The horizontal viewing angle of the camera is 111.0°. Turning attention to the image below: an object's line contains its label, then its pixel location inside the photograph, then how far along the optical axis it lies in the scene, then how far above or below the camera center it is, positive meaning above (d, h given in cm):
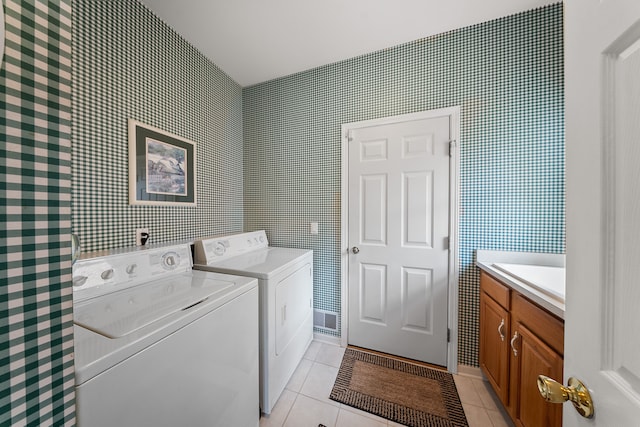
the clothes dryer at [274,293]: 135 -58
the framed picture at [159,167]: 145 +33
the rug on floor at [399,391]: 136 -126
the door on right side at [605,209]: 36 +1
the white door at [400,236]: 176 -21
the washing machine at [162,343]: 63 -46
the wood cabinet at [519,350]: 92 -71
